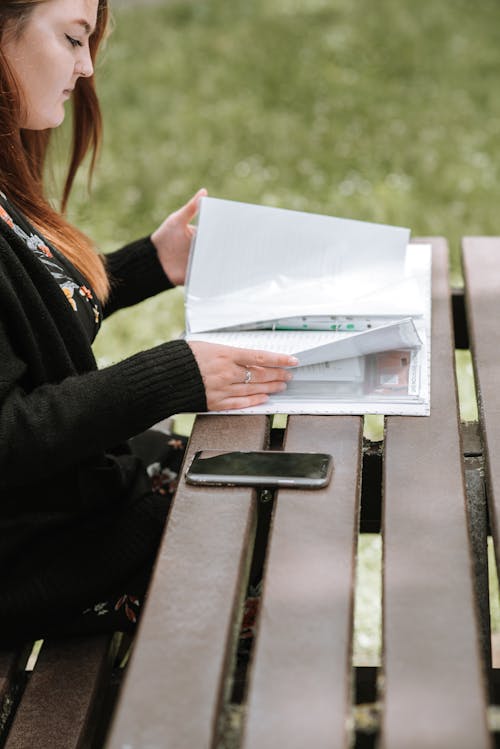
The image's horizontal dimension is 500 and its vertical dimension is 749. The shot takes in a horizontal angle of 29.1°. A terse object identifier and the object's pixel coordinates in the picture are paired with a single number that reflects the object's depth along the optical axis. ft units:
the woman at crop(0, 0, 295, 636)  4.59
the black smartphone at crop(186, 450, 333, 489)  4.10
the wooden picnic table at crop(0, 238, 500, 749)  3.02
